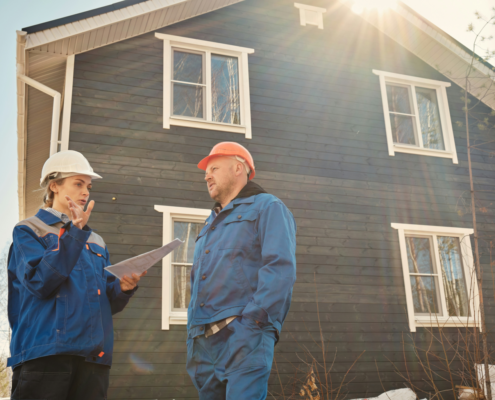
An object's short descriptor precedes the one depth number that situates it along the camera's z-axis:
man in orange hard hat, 2.44
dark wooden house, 7.21
